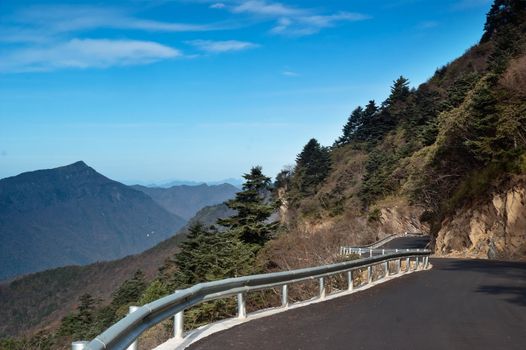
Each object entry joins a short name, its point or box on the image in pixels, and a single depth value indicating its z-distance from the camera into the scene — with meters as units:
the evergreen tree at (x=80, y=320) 88.90
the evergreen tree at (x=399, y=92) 103.12
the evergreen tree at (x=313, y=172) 97.06
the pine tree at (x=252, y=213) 45.66
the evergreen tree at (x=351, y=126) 117.81
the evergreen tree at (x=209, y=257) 35.19
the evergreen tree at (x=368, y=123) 104.75
